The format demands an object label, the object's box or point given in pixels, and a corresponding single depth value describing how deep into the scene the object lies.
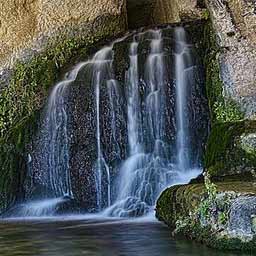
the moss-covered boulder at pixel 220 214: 5.13
